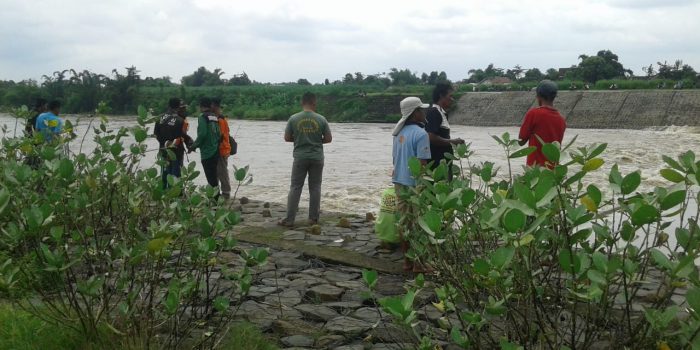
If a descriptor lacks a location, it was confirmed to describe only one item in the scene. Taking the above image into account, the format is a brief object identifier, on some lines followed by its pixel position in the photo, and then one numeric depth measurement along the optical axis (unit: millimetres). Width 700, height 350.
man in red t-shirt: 5562
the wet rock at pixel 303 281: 5062
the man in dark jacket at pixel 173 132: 8688
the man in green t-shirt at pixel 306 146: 7383
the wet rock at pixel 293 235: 6801
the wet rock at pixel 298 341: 3774
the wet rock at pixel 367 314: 4262
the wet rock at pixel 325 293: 4746
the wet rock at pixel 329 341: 3758
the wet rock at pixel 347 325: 4023
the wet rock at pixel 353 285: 5047
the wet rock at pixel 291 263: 5711
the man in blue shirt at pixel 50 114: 8616
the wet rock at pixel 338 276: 5323
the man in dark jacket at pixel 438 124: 6148
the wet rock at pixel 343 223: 7516
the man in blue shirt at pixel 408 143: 5547
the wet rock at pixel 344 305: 4527
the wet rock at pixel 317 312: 4324
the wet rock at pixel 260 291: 4743
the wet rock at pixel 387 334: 3770
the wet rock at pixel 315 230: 7043
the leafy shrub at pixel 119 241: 2980
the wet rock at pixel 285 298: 4605
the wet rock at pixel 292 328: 3953
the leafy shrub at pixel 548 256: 2166
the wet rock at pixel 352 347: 3700
